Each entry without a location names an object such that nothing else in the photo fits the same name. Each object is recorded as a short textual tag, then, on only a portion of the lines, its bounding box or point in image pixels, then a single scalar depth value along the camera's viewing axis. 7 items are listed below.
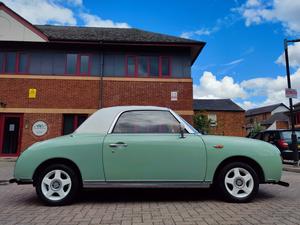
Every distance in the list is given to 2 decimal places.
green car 4.36
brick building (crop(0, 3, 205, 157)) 14.04
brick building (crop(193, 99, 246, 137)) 44.28
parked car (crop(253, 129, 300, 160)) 12.48
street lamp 10.84
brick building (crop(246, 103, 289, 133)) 61.50
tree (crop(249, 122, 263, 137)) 54.01
